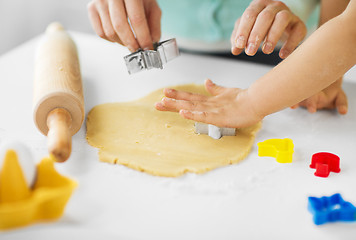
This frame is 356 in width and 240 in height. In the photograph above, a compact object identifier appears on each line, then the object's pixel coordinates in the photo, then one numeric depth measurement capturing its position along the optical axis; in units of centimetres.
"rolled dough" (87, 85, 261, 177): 66
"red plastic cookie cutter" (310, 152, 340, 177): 64
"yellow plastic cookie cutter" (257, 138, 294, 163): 67
